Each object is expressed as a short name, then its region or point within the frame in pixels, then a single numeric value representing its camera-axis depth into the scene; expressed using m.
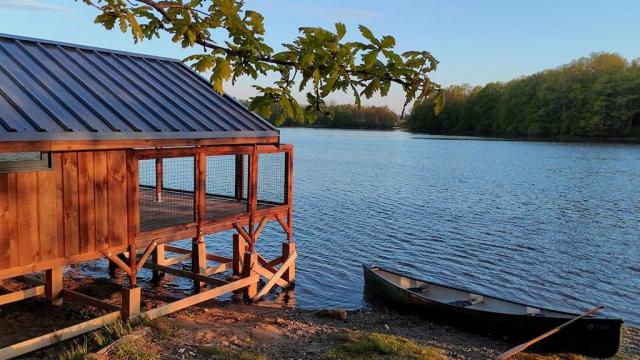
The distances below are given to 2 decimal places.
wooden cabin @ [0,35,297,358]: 8.56
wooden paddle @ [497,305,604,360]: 10.61
